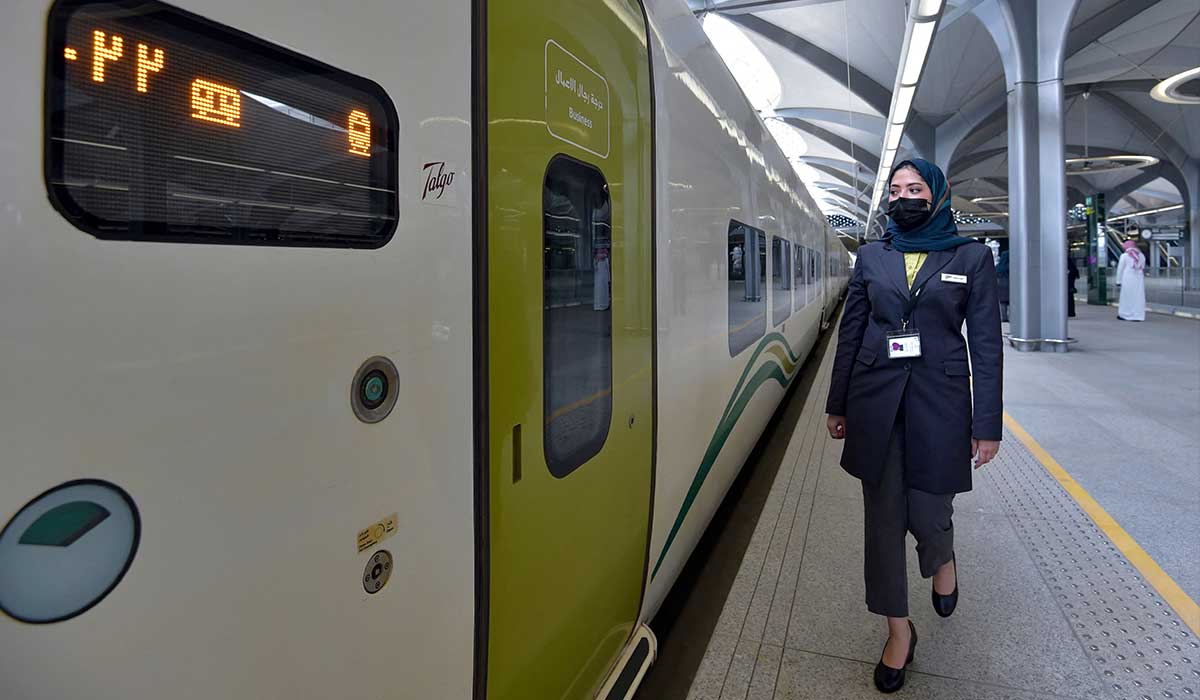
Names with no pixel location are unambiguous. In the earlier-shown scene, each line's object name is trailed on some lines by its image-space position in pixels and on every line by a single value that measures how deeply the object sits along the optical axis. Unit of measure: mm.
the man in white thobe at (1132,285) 15508
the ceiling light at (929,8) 6191
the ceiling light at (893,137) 12494
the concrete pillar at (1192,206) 25998
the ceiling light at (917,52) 6938
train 691
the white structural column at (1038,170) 10461
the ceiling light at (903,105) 9531
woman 2312
